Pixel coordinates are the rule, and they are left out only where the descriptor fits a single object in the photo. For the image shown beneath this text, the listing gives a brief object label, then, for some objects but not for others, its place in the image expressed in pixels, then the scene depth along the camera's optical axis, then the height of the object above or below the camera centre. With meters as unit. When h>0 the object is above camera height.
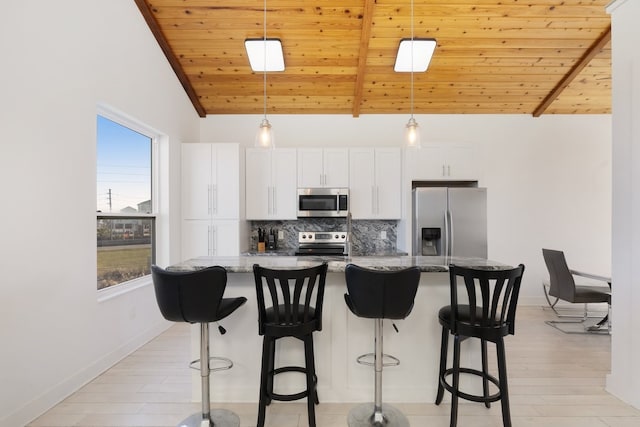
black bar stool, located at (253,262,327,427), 1.91 -0.67
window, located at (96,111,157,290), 3.15 +0.14
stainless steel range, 4.57 -0.39
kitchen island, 2.42 -1.01
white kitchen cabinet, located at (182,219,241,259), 4.32 -0.33
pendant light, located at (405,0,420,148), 2.67 +0.64
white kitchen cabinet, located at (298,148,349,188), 4.52 +0.63
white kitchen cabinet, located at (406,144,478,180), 4.42 +0.67
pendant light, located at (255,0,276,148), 2.65 +0.62
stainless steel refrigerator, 4.18 -0.08
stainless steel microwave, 4.45 +0.14
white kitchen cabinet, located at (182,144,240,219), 4.33 +0.43
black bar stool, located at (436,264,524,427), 1.93 -0.68
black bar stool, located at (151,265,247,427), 1.87 -0.47
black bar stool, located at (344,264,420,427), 1.88 -0.48
